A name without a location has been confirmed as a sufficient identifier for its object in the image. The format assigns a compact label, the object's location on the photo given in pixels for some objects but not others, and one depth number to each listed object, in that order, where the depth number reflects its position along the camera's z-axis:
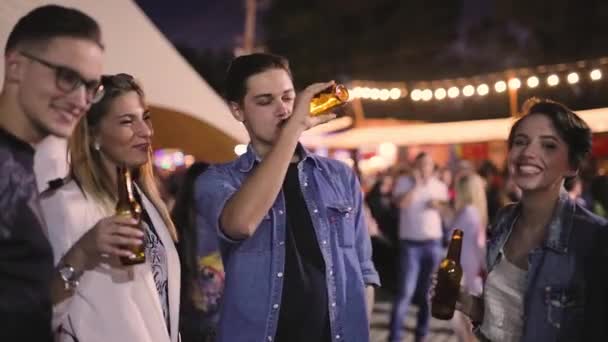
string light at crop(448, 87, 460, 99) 13.60
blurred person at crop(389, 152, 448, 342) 6.78
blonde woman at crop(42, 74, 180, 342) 1.84
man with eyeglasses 1.43
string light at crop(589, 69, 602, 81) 10.95
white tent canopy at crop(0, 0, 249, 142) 3.36
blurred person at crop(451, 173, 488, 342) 6.26
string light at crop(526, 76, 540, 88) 11.94
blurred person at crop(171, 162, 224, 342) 3.88
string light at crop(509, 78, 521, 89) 12.29
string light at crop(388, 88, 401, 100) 15.02
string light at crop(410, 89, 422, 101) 14.33
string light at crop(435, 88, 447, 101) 13.87
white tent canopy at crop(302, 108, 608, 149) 14.66
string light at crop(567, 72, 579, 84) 11.17
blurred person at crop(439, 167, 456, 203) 9.73
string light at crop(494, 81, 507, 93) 12.59
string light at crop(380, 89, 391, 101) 15.25
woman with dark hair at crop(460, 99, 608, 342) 2.26
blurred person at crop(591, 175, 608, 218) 5.31
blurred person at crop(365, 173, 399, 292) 9.99
